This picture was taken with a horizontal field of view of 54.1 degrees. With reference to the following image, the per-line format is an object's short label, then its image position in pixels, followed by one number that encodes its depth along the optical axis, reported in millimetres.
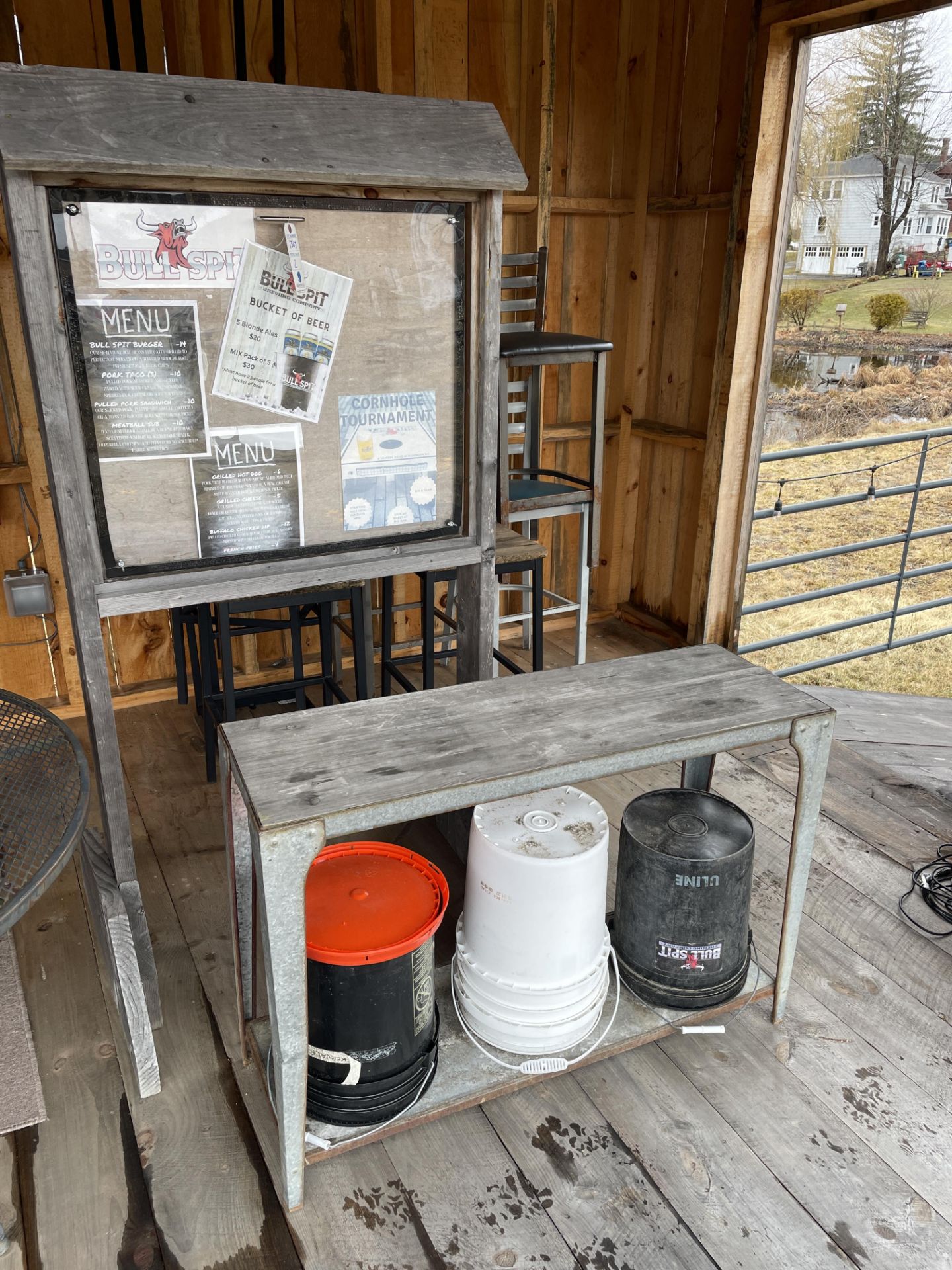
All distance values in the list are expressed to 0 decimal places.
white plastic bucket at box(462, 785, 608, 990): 1606
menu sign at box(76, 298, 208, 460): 1540
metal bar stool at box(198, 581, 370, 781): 2535
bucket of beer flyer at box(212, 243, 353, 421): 1626
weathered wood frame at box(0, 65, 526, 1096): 1414
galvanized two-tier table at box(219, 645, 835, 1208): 1353
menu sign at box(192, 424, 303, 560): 1690
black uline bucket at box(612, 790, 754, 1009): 1744
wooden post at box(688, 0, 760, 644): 3203
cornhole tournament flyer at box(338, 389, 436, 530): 1801
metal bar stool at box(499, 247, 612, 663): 2887
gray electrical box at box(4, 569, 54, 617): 2982
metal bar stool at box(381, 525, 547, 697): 2762
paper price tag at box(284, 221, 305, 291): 1629
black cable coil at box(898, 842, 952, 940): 2258
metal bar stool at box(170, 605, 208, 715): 2791
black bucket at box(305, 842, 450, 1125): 1498
